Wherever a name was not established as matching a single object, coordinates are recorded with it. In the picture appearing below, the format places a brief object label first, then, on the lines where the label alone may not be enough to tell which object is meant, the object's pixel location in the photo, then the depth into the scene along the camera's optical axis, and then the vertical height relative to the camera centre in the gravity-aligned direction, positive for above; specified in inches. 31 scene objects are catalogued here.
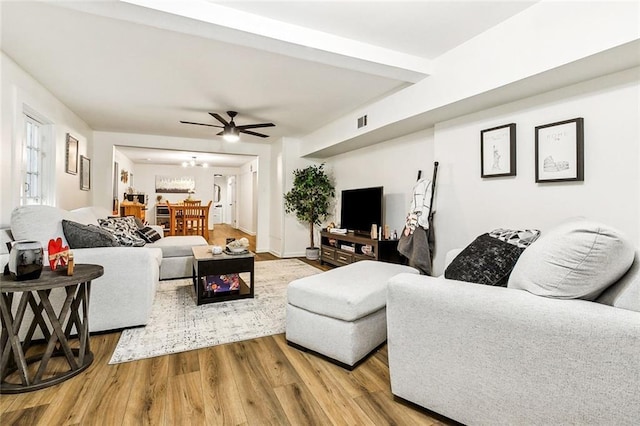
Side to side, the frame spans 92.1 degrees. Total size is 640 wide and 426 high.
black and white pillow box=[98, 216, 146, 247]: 130.3 -8.1
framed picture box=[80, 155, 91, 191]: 190.1 +25.1
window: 131.3 +21.6
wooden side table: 66.3 -27.7
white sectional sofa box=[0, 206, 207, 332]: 90.9 -18.6
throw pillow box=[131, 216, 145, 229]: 172.9 -6.6
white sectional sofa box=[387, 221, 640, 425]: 41.1 -21.2
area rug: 88.1 -37.4
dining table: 271.1 -5.5
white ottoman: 76.7 -26.6
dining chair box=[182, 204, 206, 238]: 274.8 -5.2
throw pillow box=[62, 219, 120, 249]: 95.9 -7.6
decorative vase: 66.9 -10.7
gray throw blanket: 132.2 -14.8
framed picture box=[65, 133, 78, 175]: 164.9 +31.3
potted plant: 229.3 +13.7
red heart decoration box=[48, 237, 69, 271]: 74.4 -10.5
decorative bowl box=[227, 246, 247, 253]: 128.8 -14.9
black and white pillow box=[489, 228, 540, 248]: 66.7 -4.7
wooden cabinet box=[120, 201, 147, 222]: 263.4 +2.9
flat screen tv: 175.2 +3.6
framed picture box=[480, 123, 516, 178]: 108.3 +23.9
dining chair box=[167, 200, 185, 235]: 269.6 -5.9
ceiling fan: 170.2 +47.3
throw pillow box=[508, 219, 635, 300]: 44.0 -6.6
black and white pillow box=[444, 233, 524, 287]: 59.9 -9.5
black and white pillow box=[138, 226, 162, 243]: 165.0 -11.8
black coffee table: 119.7 -21.5
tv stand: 160.1 -19.8
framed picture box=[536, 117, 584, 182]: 90.4 +20.3
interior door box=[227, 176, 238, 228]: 478.3 +21.7
